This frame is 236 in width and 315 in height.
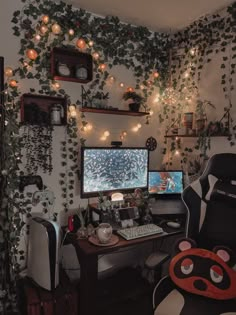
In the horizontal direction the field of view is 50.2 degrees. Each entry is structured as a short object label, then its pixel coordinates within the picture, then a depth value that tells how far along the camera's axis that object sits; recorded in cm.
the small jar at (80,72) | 213
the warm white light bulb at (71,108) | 219
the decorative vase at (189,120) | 246
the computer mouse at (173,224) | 203
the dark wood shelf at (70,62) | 206
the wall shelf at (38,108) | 196
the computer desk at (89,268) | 165
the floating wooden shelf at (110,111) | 221
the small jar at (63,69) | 206
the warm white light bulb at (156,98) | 270
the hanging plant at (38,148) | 203
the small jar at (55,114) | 203
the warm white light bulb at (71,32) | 212
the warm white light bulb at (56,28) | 203
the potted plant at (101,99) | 227
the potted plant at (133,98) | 240
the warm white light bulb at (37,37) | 200
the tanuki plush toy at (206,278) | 131
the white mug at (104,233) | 174
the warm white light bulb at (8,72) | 192
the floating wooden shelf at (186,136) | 241
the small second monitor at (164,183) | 235
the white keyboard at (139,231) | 184
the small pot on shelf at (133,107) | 242
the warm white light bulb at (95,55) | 228
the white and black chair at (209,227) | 134
